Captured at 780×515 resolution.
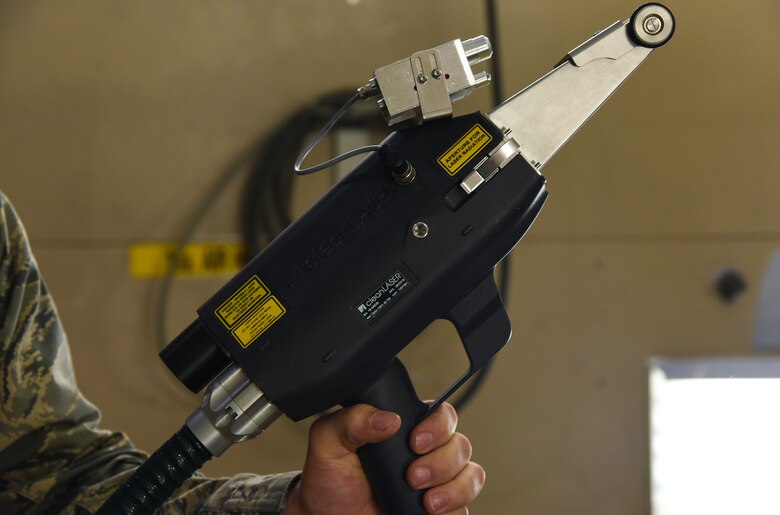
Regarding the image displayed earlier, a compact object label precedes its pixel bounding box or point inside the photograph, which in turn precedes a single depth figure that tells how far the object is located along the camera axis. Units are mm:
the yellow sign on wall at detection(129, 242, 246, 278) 1670
